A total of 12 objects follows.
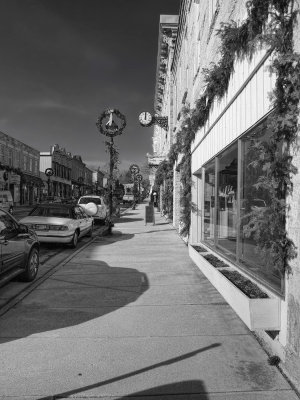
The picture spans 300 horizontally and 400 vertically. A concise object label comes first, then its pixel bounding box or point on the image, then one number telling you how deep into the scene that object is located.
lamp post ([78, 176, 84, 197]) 84.54
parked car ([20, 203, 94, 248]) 11.37
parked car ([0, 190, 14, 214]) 26.38
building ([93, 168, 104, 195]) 112.62
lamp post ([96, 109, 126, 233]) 16.59
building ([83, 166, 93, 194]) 97.67
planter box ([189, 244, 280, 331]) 3.82
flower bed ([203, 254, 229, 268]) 6.53
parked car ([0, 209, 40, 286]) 6.00
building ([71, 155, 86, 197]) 84.38
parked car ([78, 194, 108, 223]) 20.92
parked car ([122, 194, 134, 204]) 64.31
